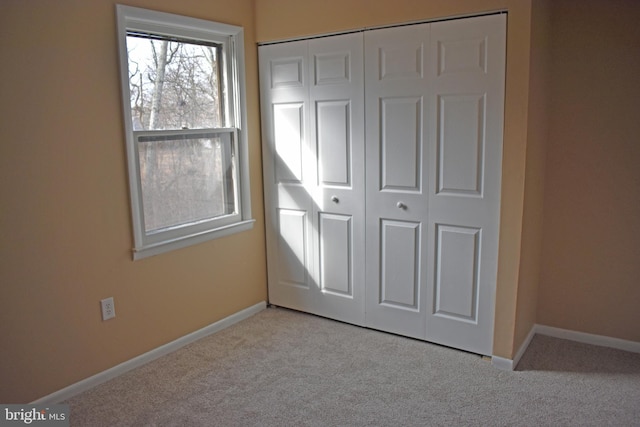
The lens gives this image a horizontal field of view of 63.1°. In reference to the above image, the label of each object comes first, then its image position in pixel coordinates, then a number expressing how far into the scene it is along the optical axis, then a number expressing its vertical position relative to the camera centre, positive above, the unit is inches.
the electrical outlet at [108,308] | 109.0 -34.1
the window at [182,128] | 113.0 +3.8
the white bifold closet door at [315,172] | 127.7 -8.0
